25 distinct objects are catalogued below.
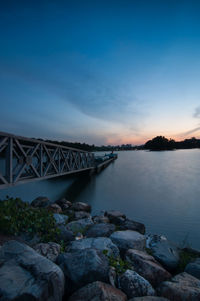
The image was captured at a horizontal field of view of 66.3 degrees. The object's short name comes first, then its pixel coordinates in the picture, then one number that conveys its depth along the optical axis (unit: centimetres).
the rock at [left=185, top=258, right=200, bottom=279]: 304
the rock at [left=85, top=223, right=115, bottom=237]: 441
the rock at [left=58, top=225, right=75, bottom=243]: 390
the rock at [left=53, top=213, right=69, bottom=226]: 520
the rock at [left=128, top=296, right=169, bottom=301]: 197
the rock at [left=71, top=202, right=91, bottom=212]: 777
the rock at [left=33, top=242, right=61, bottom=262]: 294
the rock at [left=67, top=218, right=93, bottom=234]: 483
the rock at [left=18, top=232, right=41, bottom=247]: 346
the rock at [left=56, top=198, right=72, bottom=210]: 809
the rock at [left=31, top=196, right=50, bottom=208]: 786
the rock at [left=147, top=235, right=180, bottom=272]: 356
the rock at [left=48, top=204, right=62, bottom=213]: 689
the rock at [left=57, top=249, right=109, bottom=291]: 221
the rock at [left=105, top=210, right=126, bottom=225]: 627
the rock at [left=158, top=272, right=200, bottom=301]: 223
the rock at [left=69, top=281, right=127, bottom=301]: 186
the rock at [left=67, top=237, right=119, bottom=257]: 325
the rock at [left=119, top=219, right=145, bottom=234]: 538
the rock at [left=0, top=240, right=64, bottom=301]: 168
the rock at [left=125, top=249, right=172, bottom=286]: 275
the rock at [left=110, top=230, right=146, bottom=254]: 365
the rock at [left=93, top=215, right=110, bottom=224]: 600
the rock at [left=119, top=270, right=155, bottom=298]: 223
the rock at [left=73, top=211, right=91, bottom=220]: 634
